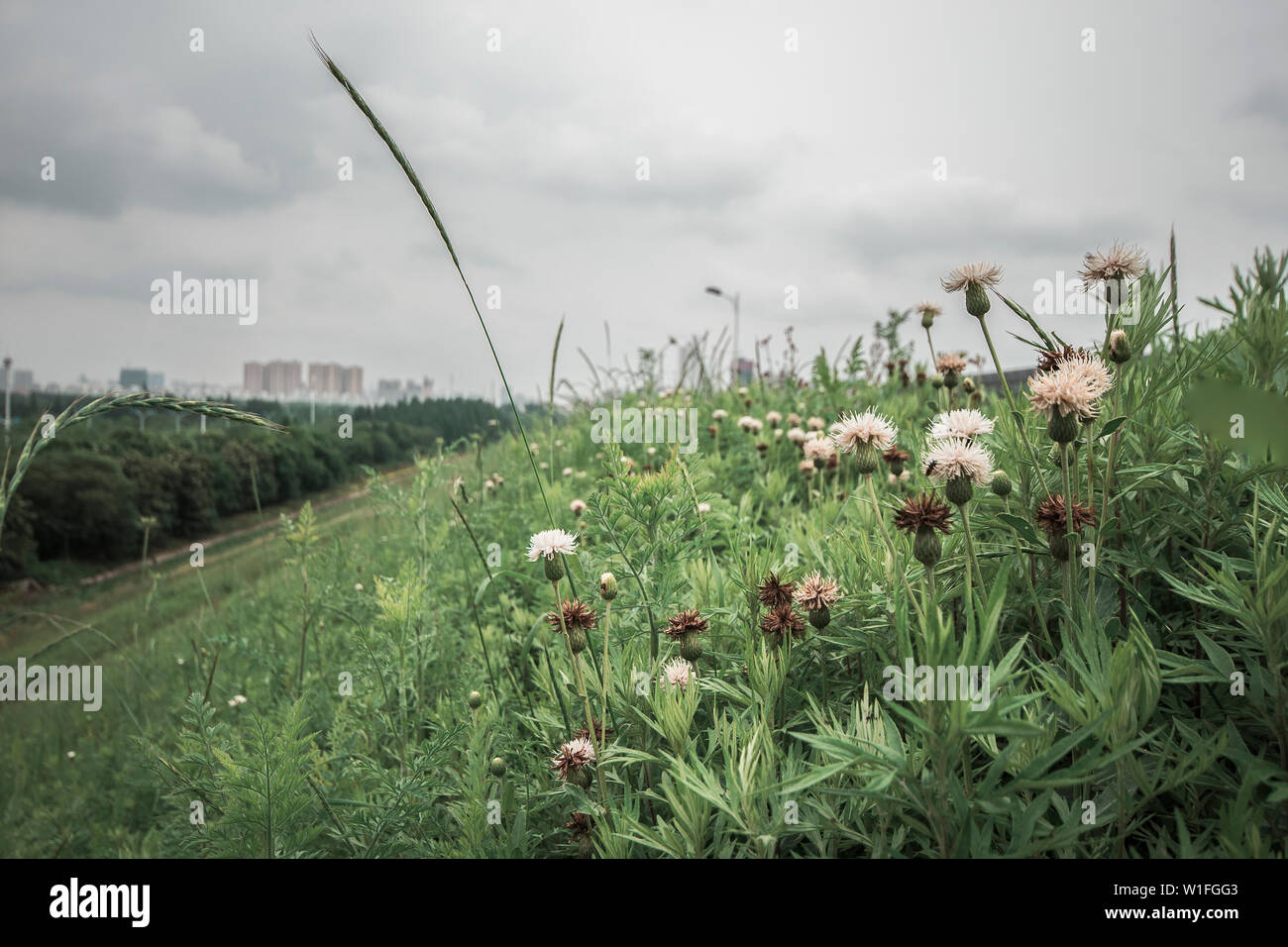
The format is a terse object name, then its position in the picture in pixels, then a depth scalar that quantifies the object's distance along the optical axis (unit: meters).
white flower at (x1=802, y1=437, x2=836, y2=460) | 0.77
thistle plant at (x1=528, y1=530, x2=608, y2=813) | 0.47
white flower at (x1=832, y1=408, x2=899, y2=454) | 0.52
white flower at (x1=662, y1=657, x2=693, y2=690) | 0.50
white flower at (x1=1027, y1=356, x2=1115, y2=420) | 0.43
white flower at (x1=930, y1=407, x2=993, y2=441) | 0.46
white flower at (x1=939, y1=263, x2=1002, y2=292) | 0.52
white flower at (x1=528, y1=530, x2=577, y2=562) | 0.50
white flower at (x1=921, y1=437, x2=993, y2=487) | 0.44
